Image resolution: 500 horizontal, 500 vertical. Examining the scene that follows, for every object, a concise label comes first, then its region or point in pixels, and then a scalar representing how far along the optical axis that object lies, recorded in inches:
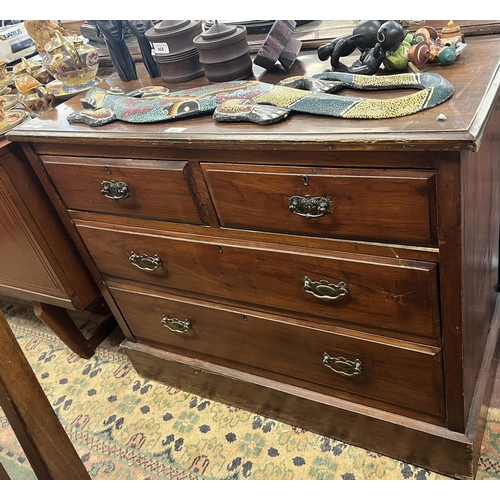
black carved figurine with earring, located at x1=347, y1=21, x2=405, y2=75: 35.0
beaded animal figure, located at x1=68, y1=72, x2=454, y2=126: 32.3
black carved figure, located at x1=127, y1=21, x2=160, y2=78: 48.8
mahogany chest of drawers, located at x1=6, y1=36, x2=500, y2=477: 32.0
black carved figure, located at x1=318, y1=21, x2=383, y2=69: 37.4
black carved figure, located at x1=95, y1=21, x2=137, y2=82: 48.3
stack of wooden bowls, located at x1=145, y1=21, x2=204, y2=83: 45.0
